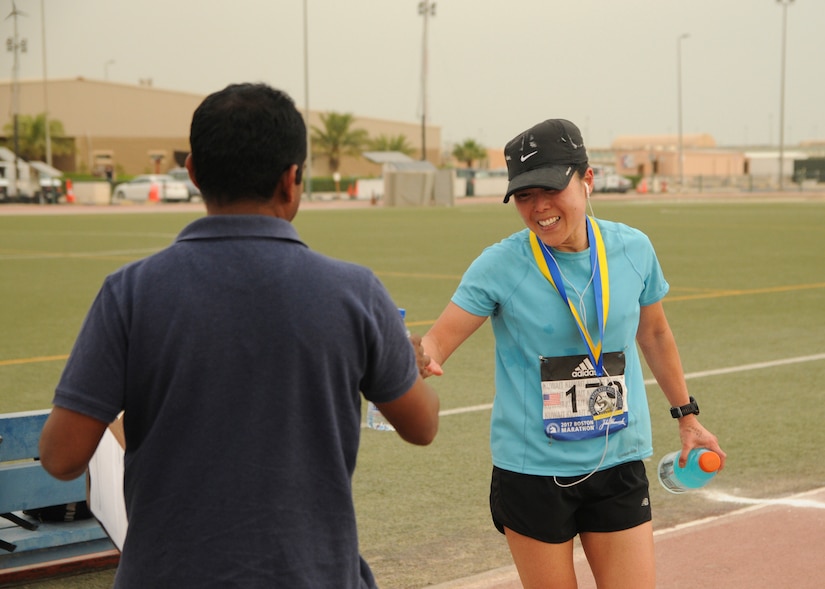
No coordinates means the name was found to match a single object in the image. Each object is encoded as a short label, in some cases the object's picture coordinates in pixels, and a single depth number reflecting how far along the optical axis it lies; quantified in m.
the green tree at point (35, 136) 90.69
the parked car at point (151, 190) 57.38
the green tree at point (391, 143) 109.04
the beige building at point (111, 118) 93.56
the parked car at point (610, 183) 76.81
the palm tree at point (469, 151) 128.25
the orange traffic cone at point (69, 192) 56.97
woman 3.44
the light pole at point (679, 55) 94.75
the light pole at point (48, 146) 79.12
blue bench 4.80
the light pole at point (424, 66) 73.60
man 2.13
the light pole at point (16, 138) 58.03
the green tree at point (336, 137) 102.62
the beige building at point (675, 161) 131.75
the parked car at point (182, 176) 60.50
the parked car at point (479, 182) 71.81
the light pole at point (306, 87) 63.43
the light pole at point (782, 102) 80.38
